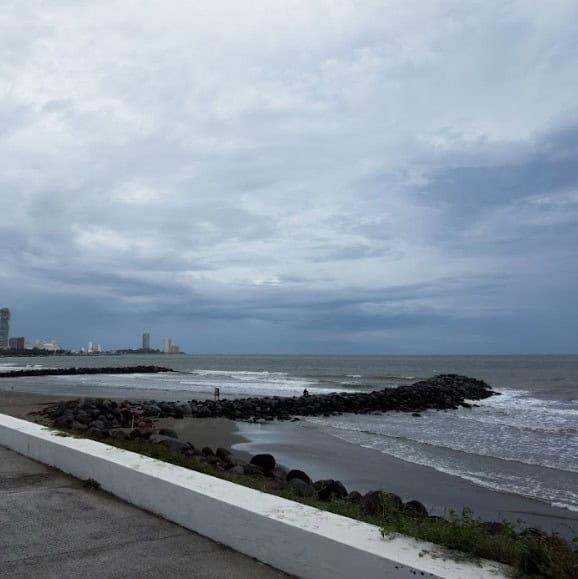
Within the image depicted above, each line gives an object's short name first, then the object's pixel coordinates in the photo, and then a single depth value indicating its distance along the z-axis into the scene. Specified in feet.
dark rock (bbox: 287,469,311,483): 30.18
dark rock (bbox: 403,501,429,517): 22.83
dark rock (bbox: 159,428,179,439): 41.37
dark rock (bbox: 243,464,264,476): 29.99
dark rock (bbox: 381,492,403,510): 19.71
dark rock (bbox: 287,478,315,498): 23.98
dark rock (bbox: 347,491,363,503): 23.77
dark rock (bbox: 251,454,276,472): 32.50
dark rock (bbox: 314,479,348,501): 25.09
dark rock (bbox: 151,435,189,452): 32.81
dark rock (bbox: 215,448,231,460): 34.47
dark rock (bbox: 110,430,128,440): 33.44
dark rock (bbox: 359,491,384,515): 18.99
